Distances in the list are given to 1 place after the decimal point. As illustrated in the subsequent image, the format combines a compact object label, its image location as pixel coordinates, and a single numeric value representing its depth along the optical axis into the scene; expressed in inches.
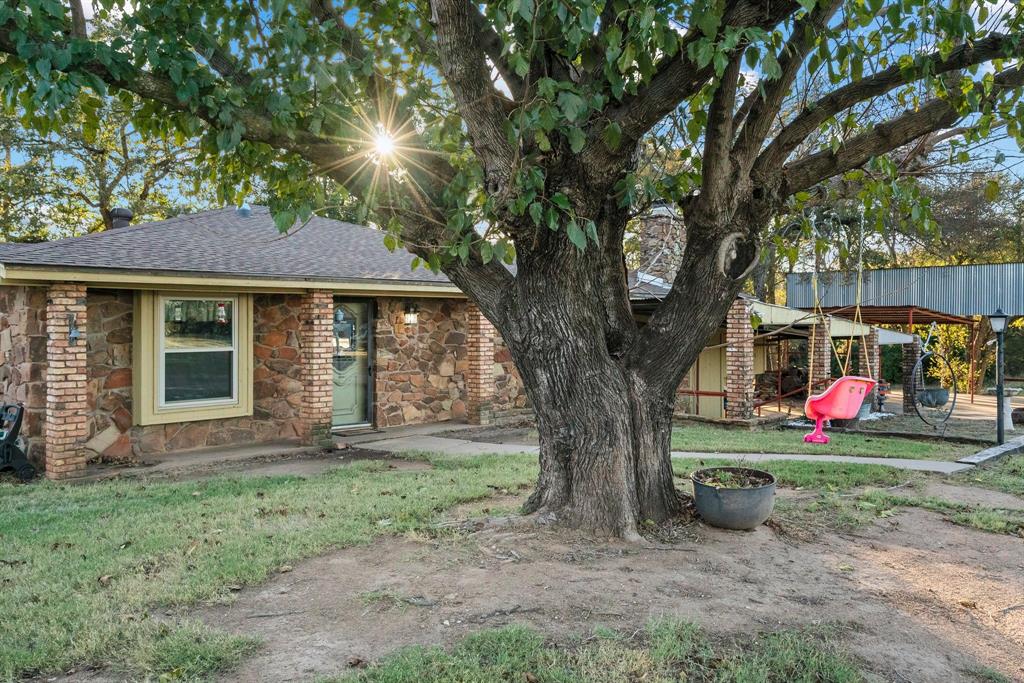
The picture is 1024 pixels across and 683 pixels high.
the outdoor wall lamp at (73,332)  300.0
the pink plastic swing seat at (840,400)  366.3
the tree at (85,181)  737.6
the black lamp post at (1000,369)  393.7
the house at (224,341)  304.5
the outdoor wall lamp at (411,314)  447.8
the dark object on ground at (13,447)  291.7
